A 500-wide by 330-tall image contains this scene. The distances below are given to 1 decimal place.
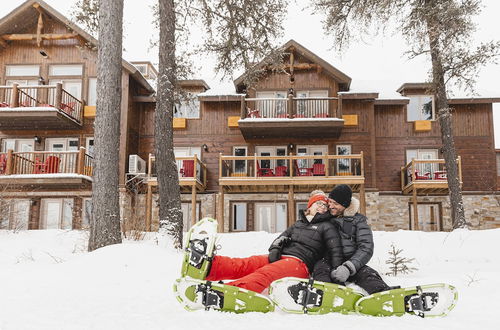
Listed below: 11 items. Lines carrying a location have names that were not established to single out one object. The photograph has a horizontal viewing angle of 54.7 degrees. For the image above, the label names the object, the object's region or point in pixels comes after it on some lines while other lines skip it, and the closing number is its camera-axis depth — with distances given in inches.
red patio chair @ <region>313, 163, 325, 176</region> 713.6
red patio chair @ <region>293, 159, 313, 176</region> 710.5
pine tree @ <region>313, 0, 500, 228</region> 489.4
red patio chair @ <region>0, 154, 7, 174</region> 715.4
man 165.8
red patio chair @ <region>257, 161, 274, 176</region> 715.3
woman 170.9
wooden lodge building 743.1
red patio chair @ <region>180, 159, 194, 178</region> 725.9
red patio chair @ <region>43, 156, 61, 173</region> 711.1
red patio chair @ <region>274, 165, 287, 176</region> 711.9
